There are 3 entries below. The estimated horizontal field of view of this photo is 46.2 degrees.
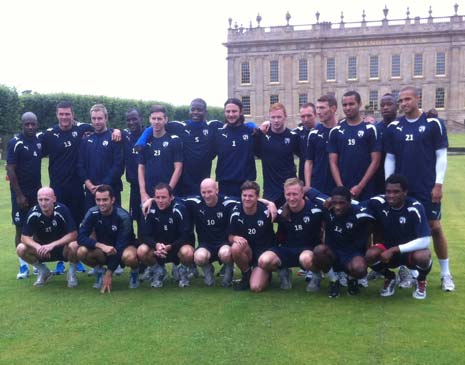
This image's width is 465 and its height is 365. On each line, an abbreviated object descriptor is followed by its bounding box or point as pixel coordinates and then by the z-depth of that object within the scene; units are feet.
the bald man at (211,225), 21.63
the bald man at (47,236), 21.86
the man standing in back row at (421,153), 19.93
